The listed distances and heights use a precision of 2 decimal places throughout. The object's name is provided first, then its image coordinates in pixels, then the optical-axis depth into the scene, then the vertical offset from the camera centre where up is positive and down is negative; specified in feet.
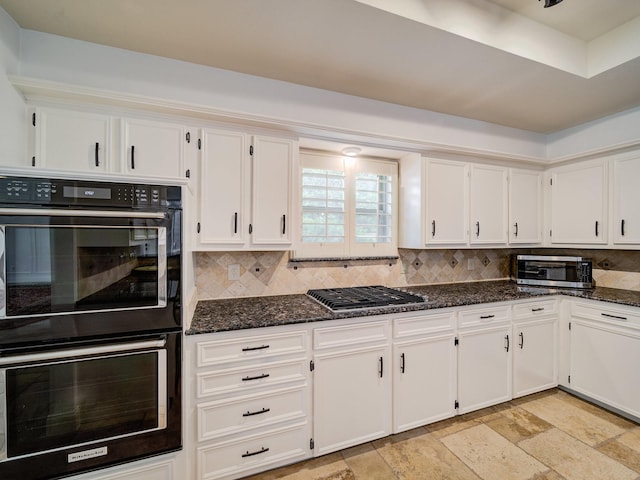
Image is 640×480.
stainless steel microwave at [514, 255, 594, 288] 8.95 -0.99
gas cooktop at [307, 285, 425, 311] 6.56 -1.45
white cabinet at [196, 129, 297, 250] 6.33 +1.10
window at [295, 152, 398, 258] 8.36 +1.00
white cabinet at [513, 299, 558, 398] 8.16 -3.10
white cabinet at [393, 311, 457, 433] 6.70 -3.11
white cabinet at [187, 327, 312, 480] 5.20 -3.09
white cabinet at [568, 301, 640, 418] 7.29 -3.09
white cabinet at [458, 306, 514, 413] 7.41 -3.11
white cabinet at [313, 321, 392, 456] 6.03 -3.16
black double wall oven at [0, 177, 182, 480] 4.07 -1.31
